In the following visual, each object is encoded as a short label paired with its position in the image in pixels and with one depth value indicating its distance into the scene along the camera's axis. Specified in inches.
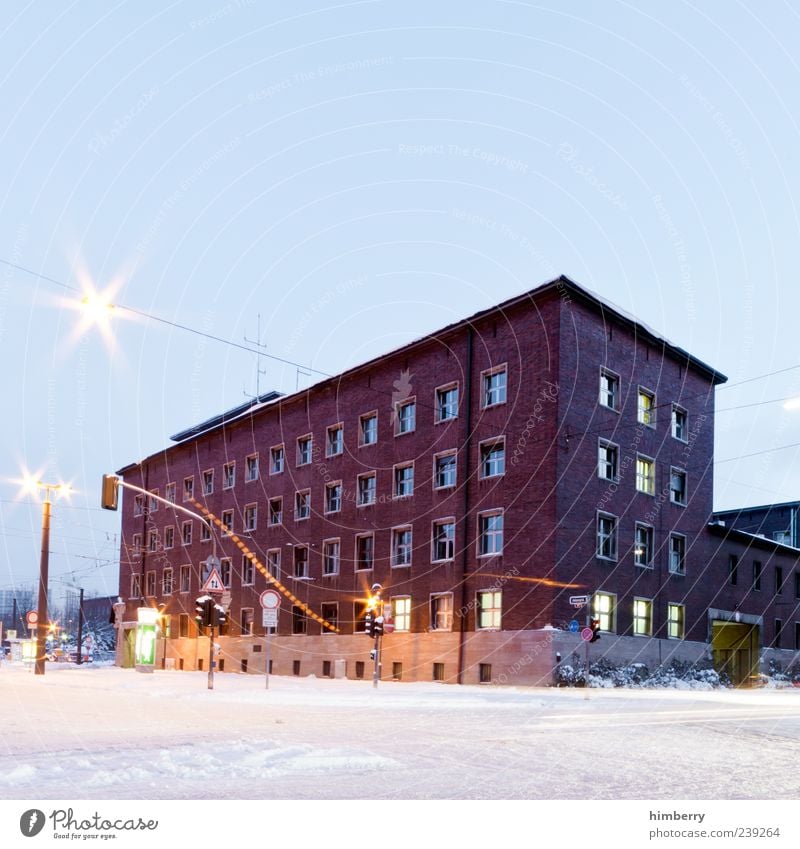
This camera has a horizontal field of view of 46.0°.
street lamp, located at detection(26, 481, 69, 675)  1446.9
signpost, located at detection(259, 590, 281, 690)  1077.1
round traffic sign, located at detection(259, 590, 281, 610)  1077.7
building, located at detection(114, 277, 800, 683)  1425.9
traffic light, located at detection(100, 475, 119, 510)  1063.0
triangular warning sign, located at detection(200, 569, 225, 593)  1047.4
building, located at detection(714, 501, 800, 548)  2433.6
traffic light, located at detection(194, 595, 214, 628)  1063.6
